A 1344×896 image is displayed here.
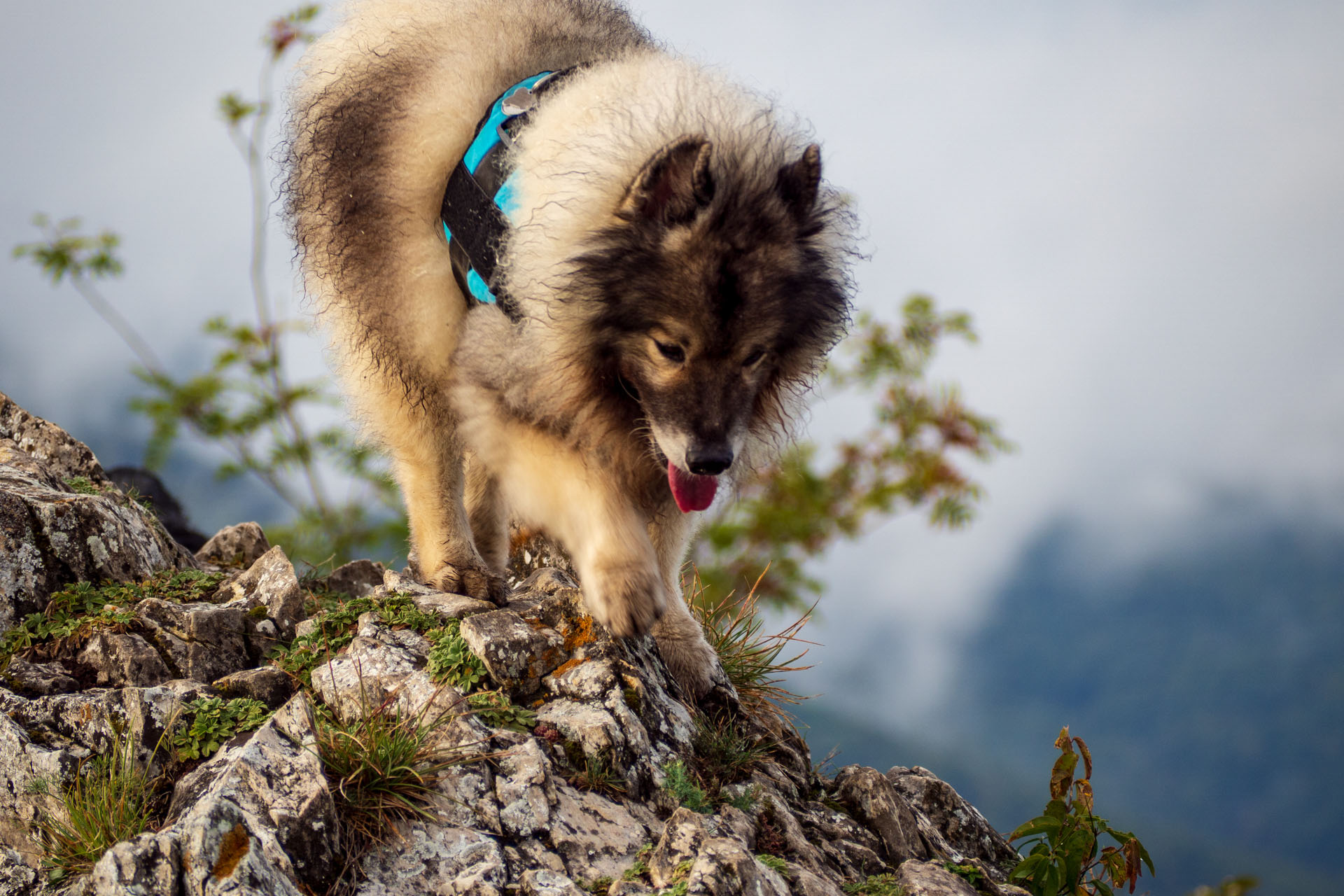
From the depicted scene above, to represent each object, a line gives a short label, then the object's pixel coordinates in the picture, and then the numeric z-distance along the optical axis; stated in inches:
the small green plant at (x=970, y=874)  140.3
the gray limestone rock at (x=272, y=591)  158.6
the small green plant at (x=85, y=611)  141.1
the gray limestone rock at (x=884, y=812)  144.5
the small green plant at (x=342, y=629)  139.1
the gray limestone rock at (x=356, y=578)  201.0
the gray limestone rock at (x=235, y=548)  210.8
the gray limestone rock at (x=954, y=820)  159.3
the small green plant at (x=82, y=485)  185.3
